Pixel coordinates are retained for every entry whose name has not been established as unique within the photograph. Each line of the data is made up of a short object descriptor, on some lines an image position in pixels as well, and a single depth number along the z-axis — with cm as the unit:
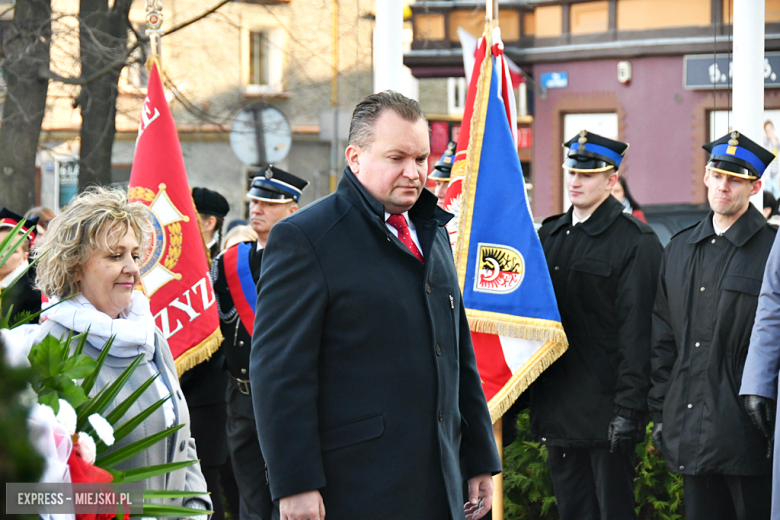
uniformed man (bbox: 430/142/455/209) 1451
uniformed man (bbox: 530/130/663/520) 976
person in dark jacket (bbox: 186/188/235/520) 1182
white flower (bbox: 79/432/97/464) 337
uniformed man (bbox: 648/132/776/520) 896
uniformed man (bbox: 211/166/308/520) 1147
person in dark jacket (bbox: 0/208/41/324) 1099
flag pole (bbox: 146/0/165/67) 1345
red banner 1185
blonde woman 623
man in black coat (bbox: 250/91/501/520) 571
